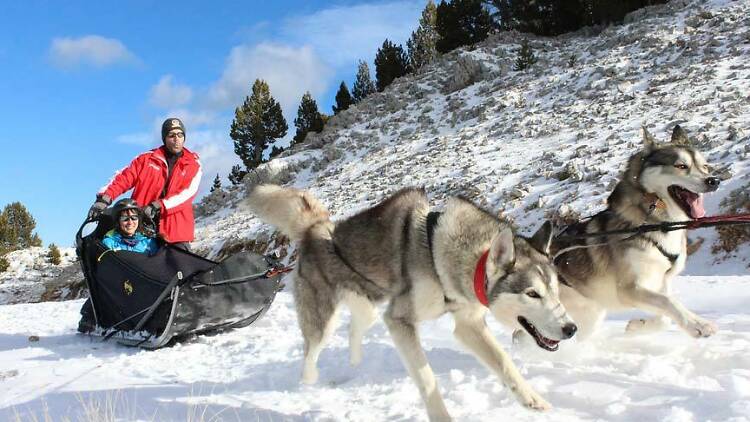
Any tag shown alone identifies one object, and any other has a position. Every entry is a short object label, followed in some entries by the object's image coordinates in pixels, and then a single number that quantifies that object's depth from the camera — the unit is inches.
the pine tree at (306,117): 1613.3
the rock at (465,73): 1025.5
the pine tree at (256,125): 1515.7
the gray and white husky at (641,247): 148.0
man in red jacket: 234.2
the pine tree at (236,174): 1505.9
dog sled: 199.3
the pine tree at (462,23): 1446.9
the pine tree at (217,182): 1481.2
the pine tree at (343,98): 1802.4
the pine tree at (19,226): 1194.0
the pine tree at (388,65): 1668.3
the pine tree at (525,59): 975.6
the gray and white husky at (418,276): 115.7
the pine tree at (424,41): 1732.3
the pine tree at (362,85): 1883.6
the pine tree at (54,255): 1083.3
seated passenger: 224.2
